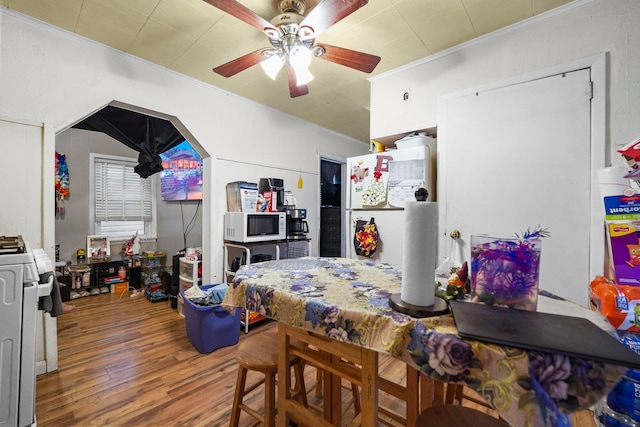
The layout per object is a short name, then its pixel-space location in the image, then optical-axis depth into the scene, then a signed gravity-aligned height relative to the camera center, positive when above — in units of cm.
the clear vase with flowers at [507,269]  69 -16
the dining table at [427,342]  50 -32
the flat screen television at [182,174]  404 +61
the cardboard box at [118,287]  389 -114
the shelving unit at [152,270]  391 -94
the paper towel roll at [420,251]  72 -11
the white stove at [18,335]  123 -59
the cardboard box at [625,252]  127 -20
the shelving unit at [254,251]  280 -50
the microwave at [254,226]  277 -16
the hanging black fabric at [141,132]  284 +94
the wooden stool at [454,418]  84 -68
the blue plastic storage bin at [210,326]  229 -104
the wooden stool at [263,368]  116 -73
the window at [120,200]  418 +20
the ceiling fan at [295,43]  138 +108
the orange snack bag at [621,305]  111 -40
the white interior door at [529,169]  168 +31
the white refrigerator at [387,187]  223 +23
